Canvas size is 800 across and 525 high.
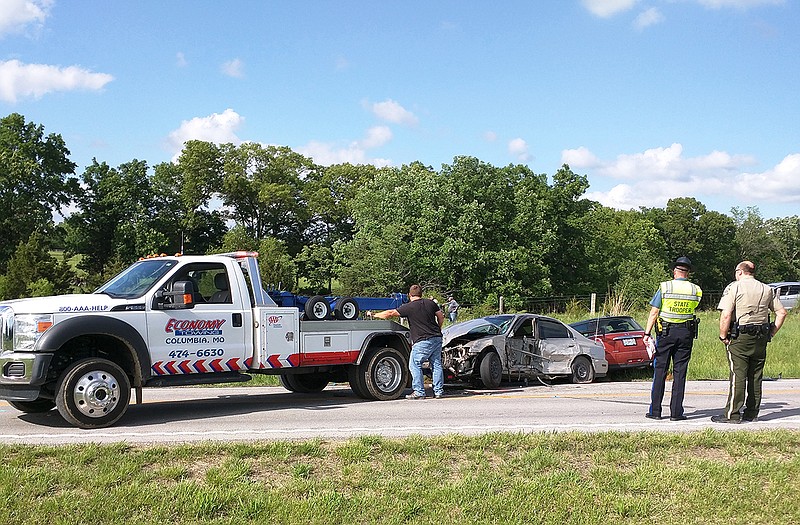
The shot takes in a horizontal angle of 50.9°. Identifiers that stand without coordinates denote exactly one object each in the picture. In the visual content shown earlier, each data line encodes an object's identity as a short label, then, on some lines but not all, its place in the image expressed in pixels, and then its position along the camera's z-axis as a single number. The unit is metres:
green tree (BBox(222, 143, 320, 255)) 70.88
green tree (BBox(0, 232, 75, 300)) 42.28
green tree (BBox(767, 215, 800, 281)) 102.88
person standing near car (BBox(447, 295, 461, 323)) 34.78
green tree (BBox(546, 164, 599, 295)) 64.62
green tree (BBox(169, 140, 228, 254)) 68.94
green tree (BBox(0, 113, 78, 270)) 56.84
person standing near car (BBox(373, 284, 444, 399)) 13.49
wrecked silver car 15.84
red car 18.83
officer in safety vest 10.65
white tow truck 9.83
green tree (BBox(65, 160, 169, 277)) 63.81
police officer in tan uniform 10.48
